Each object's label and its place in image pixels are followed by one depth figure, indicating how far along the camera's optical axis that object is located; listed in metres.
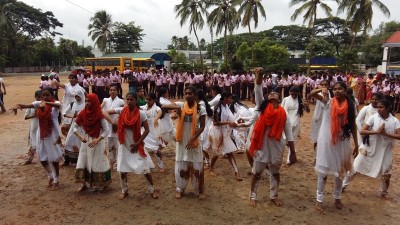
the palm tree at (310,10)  25.88
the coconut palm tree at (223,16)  30.16
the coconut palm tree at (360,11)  27.14
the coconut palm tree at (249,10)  27.84
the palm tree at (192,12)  32.34
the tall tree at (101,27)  54.69
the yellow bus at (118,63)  40.88
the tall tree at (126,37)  59.72
